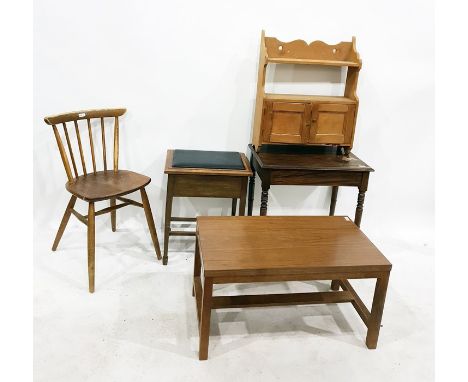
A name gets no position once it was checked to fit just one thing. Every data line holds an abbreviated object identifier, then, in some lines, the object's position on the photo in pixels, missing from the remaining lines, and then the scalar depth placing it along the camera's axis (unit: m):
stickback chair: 2.61
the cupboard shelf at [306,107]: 2.85
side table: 2.78
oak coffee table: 2.05
